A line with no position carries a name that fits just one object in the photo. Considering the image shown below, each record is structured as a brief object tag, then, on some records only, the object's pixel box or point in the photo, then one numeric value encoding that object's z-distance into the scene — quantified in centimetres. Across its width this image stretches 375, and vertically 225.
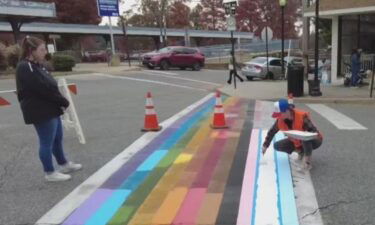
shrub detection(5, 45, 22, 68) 2960
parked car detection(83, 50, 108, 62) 5534
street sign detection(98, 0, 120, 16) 3659
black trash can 1519
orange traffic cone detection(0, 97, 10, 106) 656
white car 2648
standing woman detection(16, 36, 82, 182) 559
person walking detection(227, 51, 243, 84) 2098
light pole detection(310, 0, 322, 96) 1511
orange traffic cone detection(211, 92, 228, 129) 952
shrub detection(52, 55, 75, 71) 3112
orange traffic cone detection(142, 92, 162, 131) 925
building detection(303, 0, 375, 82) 1971
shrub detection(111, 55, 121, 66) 3909
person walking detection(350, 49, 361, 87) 1764
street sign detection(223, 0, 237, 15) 1881
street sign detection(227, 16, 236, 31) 1902
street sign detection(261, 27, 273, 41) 2838
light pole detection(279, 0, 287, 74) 2600
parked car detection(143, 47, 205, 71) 3347
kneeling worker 617
